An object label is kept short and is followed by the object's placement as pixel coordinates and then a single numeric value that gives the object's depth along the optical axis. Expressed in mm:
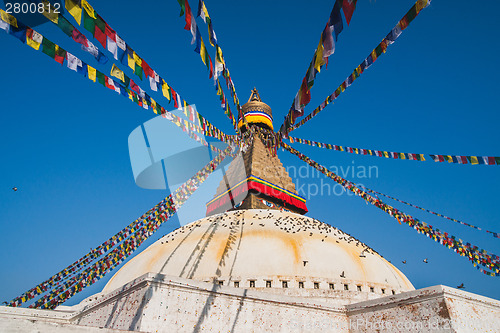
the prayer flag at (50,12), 4198
